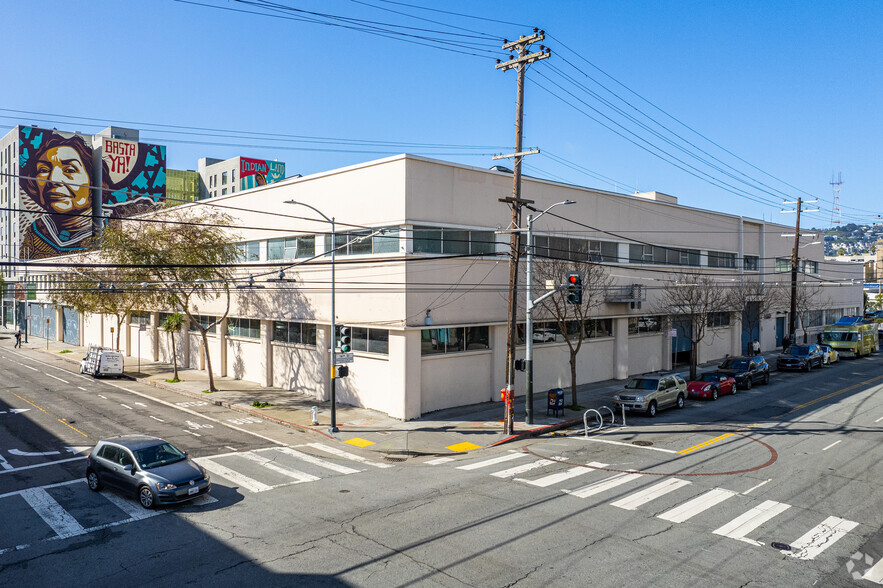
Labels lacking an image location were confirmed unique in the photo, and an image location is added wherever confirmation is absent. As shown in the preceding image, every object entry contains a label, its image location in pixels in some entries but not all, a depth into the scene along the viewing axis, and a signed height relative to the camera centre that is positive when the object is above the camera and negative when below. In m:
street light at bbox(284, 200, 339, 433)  22.90 -4.60
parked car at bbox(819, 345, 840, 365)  43.09 -4.78
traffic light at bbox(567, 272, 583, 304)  21.53 -0.11
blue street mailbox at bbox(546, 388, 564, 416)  25.19 -4.74
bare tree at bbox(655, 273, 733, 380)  35.59 -0.90
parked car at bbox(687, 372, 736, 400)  30.20 -4.98
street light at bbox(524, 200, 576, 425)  23.75 -2.49
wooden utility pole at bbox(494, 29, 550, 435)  22.50 +3.24
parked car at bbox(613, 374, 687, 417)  25.84 -4.67
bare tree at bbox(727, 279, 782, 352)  42.88 -0.94
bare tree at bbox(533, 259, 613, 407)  27.62 -0.20
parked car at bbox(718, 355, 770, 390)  33.19 -4.59
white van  38.03 -5.20
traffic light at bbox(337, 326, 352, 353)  23.49 -2.25
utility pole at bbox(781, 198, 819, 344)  45.97 -0.07
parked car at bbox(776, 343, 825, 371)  39.53 -4.60
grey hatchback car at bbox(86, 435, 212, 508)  14.03 -4.53
